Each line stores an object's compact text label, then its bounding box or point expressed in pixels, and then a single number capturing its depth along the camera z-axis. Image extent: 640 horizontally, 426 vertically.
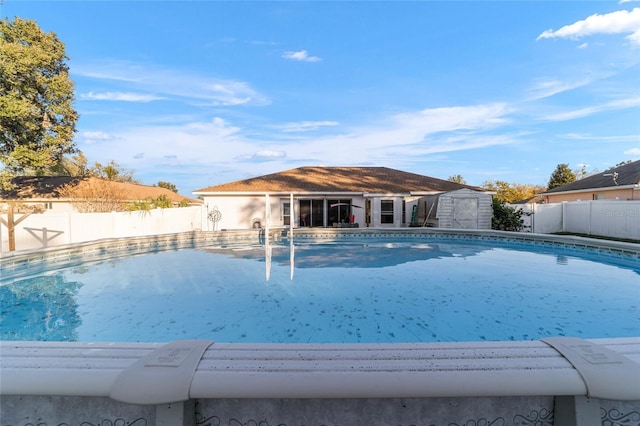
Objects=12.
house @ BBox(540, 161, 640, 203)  17.39
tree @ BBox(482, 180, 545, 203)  34.47
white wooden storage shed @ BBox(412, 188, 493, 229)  16.36
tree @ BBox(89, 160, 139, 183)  33.93
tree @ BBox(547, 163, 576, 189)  30.75
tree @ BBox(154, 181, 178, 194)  52.33
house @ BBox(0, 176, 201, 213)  18.03
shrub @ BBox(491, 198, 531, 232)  16.55
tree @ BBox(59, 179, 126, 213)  17.83
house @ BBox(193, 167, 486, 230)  18.98
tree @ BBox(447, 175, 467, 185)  40.59
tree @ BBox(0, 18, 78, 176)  17.20
